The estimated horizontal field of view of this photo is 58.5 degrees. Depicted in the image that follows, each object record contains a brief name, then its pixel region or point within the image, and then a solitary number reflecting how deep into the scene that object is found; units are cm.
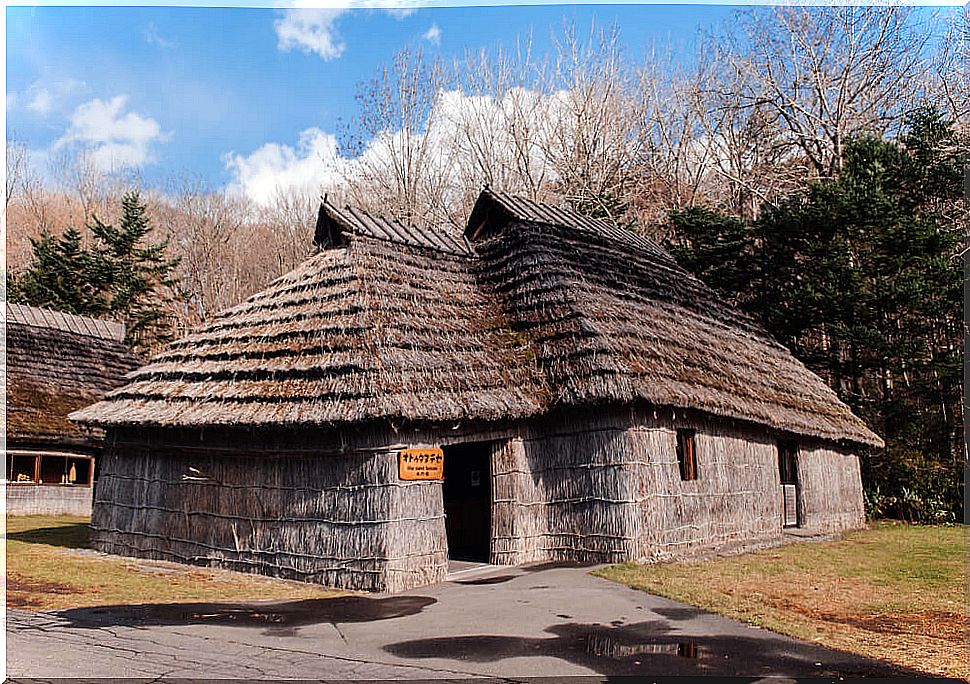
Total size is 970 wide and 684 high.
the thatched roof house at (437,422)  1205
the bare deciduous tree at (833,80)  3039
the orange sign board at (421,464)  1174
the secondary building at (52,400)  2428
